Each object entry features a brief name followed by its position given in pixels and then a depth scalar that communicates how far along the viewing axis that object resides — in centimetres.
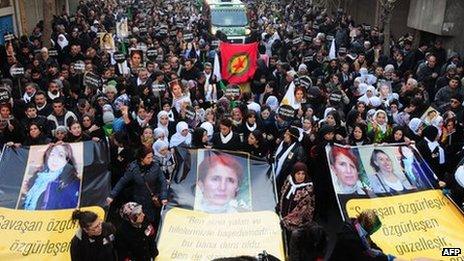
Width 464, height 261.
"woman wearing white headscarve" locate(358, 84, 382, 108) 949
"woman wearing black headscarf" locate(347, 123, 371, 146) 769
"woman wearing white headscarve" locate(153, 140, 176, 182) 730
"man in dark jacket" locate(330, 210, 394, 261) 476
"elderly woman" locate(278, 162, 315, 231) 628
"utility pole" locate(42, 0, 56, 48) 1503
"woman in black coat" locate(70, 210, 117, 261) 467
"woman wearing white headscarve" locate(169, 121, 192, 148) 795
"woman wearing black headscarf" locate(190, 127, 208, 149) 750
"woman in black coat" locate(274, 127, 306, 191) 704
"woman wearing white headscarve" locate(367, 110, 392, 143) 800
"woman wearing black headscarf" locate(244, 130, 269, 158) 745
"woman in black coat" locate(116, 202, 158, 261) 518
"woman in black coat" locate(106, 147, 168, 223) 639
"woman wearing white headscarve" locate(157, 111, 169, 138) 828
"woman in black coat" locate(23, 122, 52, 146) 722
